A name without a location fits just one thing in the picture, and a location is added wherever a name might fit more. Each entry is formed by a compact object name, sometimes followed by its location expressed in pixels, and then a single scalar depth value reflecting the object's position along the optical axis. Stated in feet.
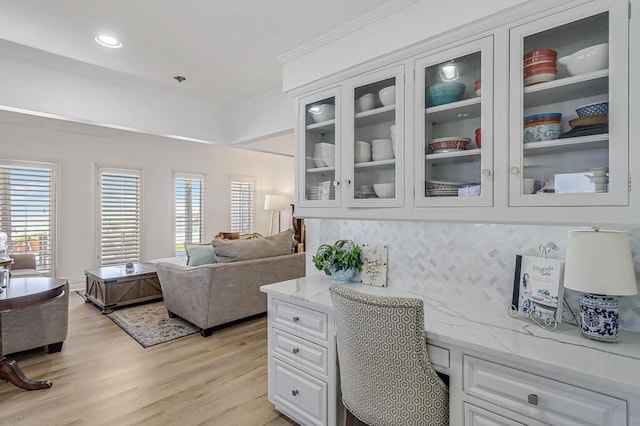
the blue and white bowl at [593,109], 4.31
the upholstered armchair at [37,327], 9.64
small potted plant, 7.40
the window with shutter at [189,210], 21.57
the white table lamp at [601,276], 4.19
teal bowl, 5.57
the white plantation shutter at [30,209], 16.03
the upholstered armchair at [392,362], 4.50
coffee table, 14.38
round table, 7.44
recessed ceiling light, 8.39
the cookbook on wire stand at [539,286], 4.88
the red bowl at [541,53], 4.75
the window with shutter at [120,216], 18.75
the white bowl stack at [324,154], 7.29
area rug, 11.64
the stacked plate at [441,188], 5.55
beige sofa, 11.75
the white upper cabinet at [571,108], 4.15
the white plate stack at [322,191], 7.28
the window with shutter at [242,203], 24.44
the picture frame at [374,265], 7.31
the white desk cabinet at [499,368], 3.64
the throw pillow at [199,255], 12.82
